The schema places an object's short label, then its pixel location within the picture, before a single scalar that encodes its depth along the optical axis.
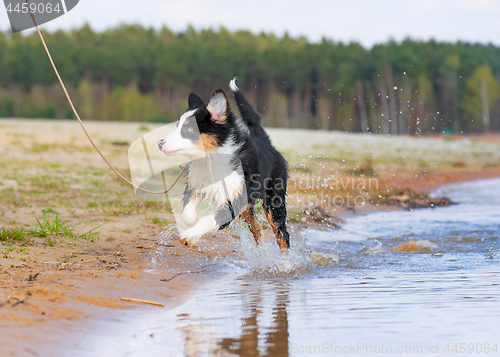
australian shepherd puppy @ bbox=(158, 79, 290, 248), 9.16
